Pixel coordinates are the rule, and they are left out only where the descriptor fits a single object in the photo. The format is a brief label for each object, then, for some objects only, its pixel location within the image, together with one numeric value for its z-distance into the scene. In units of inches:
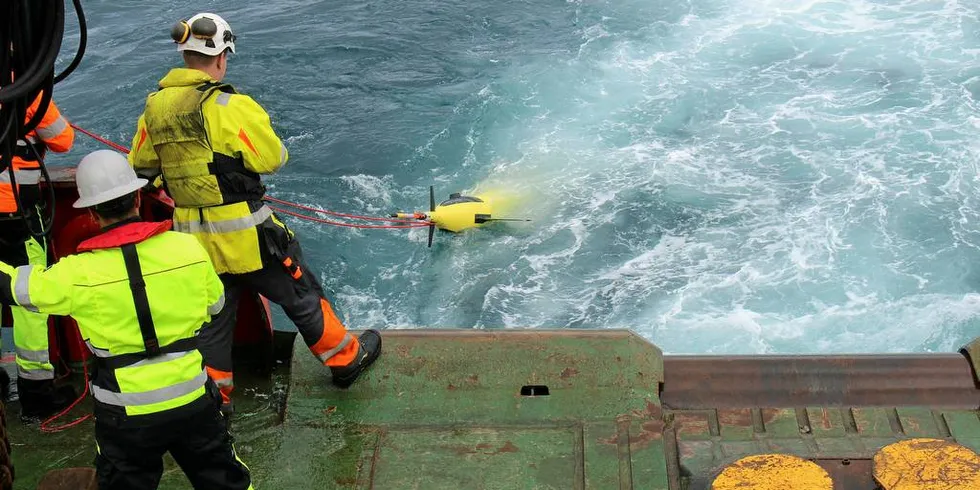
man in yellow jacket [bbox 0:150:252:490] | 126.0
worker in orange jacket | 178.4
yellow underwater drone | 400.2
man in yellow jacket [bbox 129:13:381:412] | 159.6
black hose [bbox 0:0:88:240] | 124.6
